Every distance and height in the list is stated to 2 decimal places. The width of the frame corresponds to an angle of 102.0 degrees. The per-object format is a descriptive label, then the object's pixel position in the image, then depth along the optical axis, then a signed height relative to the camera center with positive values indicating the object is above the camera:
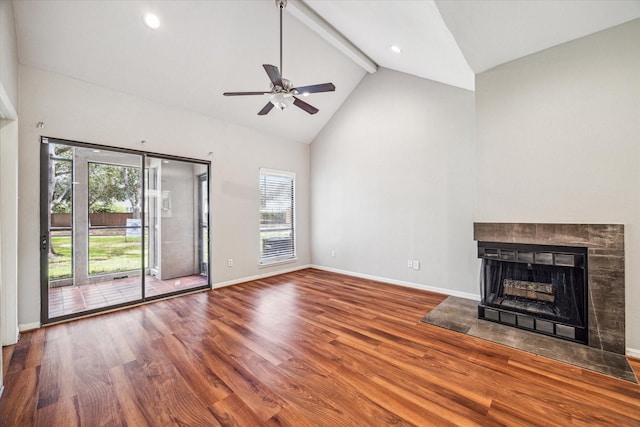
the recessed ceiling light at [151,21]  2.94 +2.27
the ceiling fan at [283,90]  2.58 +1.33
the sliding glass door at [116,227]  3.26 -0.14
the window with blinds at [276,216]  5.39 +0.00
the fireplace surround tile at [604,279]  2.34 -0.61
